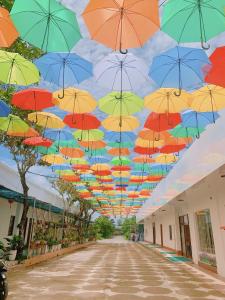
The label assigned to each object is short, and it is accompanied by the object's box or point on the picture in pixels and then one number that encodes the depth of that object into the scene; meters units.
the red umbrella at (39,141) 8.52
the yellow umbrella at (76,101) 6.70
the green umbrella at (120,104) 6.73
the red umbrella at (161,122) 7.18
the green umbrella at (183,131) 8.39
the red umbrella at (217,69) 4.40
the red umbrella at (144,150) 9.84
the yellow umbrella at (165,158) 12.13
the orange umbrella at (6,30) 4.29
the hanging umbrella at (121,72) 6.00
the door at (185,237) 15.30
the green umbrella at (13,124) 7.59
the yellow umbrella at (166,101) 6.48
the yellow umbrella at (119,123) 7.90
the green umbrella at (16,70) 5.46
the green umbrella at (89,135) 8.79
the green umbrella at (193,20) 4.01
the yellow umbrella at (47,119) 7.81
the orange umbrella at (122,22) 3.88
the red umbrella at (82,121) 7.48
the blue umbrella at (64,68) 5.71
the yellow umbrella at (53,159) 11.89
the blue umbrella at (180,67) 5.31
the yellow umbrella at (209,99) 6.33
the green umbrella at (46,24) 4.26
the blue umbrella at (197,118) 7.64
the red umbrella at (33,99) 6.35
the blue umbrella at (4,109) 6.53
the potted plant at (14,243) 11.19
